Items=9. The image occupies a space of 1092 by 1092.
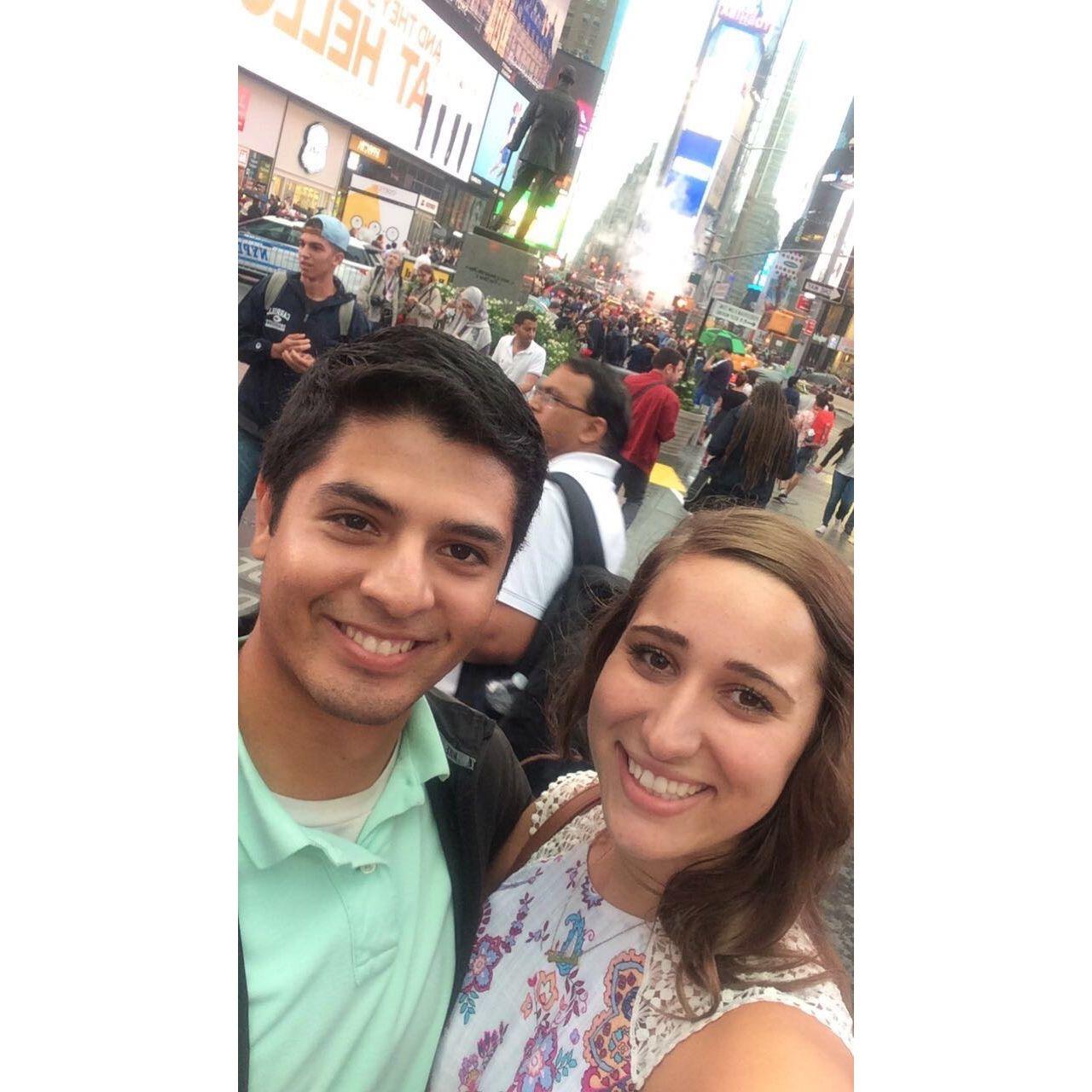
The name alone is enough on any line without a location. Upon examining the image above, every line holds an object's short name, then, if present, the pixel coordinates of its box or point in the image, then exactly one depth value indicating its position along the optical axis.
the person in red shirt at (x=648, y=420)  3.67
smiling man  0.77
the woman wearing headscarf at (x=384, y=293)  3.07
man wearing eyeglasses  1.60
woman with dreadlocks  3.84
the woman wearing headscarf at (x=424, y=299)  3.46
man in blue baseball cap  2.30
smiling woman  0.82
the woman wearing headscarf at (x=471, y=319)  3.81
